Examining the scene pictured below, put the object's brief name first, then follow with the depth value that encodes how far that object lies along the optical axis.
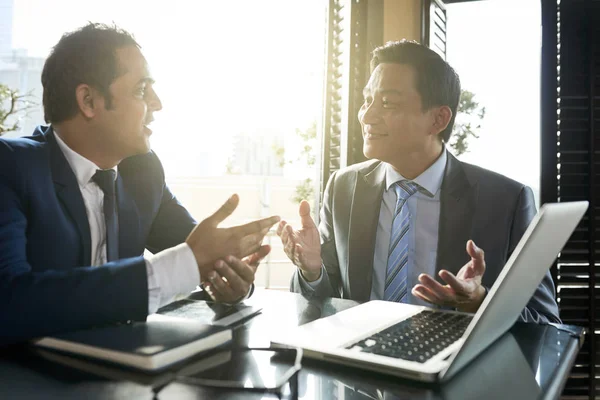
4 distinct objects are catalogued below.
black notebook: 0.65
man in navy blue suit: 0.80
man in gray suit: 1.58
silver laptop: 0.64
